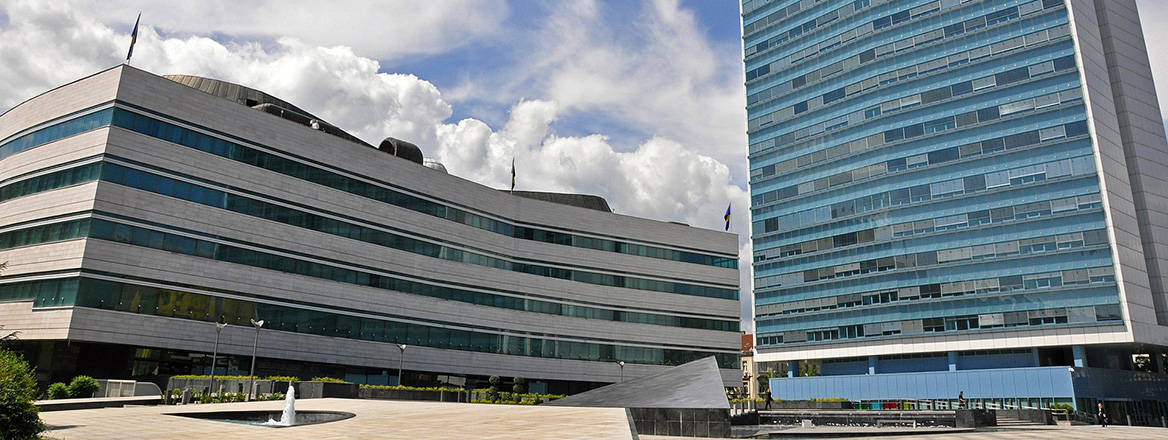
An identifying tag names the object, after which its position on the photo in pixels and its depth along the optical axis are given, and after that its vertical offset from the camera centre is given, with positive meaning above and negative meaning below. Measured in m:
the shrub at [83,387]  33.03 -0.59
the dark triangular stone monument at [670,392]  19.70 -0.15
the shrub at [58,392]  31.78 -0.81
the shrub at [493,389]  50.56 -0.42
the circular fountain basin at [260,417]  21.05 -1.16
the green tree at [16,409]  11.60 -0.59
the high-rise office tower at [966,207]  57.91 +16.77
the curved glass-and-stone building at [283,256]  42.41 +9.07
